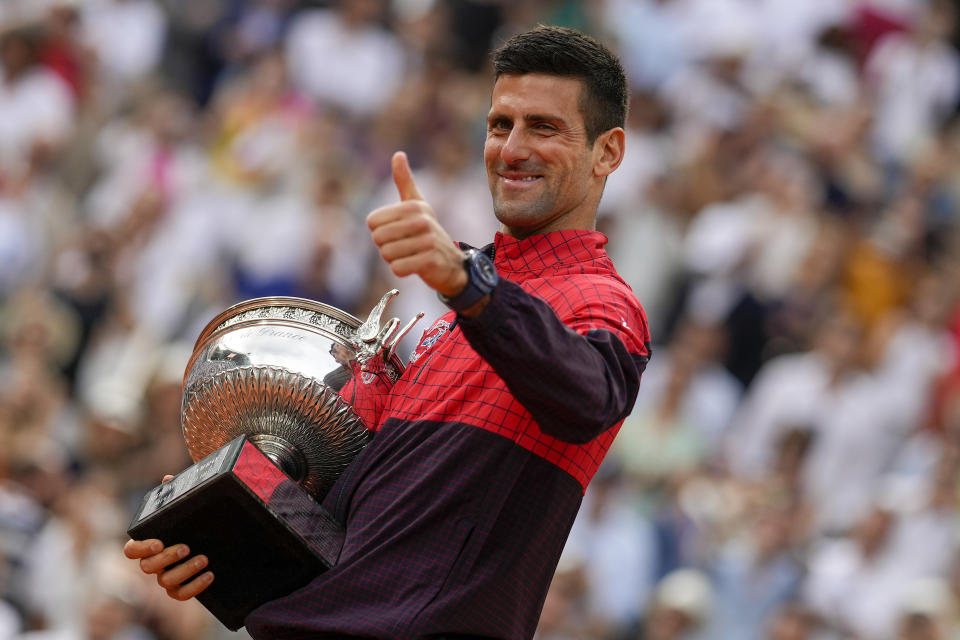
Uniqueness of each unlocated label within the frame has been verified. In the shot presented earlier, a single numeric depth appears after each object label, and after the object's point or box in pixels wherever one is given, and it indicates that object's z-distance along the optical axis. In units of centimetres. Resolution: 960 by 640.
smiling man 489
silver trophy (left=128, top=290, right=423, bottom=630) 563
